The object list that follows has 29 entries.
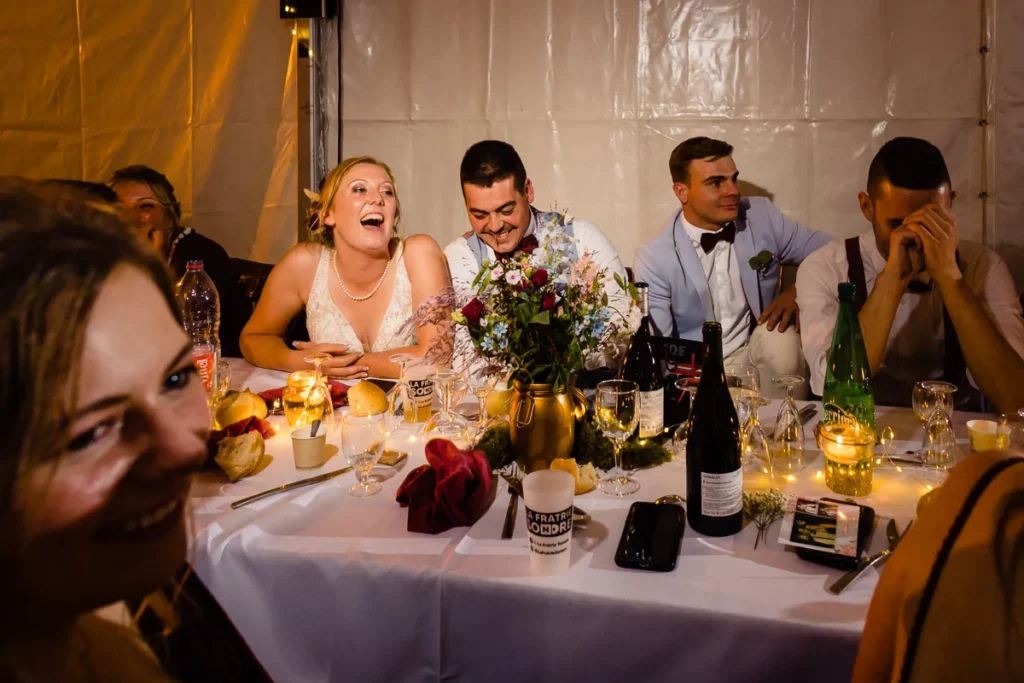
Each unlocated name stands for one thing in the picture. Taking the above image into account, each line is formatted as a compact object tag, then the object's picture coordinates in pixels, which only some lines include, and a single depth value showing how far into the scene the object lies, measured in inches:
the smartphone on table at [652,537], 41.1
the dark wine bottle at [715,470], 44.3
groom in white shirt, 113.2
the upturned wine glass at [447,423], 60.7
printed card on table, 41.4
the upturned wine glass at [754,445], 54.7
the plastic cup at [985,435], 52.4
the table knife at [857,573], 38.3
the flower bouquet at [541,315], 51.1
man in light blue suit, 118.4
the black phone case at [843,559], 40.4
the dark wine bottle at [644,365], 63.1
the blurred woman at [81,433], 14.5
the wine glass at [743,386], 56.1
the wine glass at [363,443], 50.0
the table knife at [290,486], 49.7
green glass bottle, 58.1
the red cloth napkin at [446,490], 46.0
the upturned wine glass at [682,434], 56.9
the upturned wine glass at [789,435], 55.3
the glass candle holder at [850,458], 49.0
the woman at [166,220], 116.7
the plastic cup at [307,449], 55.8
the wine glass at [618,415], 51.4
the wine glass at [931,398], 54.1
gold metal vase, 52.9
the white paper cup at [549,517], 39.8
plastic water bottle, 76.8
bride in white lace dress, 102.4
